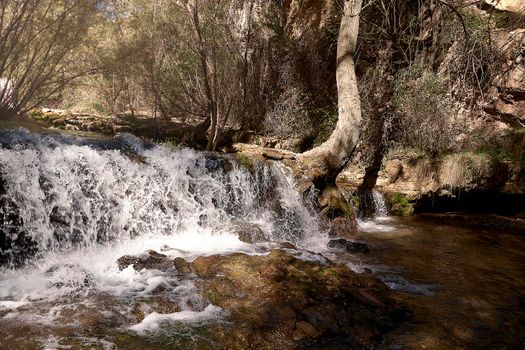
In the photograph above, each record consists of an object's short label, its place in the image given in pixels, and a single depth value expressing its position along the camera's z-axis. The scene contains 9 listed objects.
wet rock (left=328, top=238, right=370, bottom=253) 5.54
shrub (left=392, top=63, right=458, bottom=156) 9.52
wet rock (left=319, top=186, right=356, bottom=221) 7.19
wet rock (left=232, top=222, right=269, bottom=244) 5.64
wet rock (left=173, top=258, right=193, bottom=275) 4.00
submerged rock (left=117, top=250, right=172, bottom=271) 4.12
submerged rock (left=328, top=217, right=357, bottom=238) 6.68
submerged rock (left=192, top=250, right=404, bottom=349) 2.93
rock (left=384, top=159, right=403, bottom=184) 9.40
